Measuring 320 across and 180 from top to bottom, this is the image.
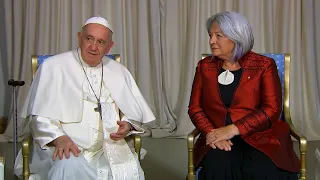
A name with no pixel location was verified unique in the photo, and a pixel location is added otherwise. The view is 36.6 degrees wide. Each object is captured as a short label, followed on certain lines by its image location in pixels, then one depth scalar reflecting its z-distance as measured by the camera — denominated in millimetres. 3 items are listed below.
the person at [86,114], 2670
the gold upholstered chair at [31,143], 2604
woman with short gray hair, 2762
